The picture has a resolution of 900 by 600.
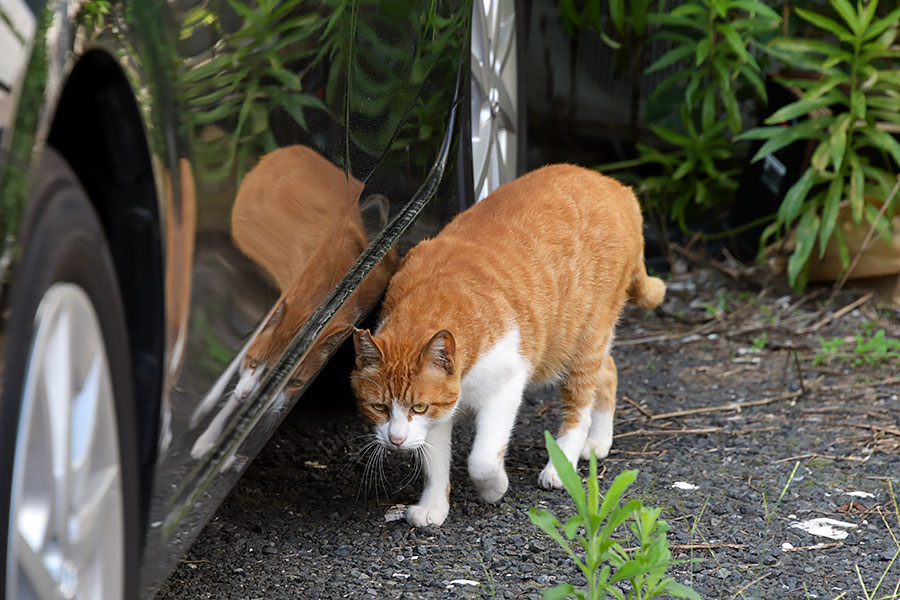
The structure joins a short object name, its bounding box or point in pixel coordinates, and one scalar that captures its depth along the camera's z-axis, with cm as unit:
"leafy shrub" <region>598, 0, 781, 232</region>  443
